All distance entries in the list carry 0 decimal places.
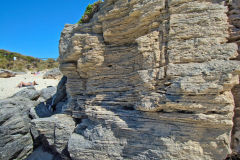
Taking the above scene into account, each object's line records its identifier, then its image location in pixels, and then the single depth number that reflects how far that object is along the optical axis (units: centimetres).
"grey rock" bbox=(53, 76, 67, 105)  1225
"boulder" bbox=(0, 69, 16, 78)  2188
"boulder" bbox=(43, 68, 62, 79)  2391
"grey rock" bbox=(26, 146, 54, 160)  916
